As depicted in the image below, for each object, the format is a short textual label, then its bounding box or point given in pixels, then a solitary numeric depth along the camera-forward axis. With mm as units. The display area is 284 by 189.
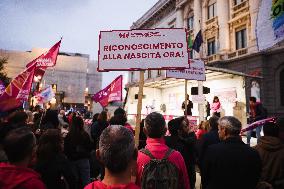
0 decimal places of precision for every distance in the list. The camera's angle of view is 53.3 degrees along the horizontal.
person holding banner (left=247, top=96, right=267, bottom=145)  9742
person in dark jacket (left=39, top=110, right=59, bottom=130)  6581
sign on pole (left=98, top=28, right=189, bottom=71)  4410
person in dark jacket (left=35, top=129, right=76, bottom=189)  2994
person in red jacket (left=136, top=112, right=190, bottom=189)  2613
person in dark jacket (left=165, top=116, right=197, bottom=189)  3662
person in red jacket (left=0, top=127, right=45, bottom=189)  1963
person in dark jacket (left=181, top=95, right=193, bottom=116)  15266
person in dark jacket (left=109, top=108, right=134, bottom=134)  4883
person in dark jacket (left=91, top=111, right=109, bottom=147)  6550
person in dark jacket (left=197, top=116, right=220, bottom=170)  4367
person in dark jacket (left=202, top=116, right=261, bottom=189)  2891
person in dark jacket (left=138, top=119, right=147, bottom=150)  5595
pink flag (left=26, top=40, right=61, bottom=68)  9512
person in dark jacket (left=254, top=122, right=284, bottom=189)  3191
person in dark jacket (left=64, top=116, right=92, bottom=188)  4828
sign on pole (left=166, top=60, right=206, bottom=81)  7527
